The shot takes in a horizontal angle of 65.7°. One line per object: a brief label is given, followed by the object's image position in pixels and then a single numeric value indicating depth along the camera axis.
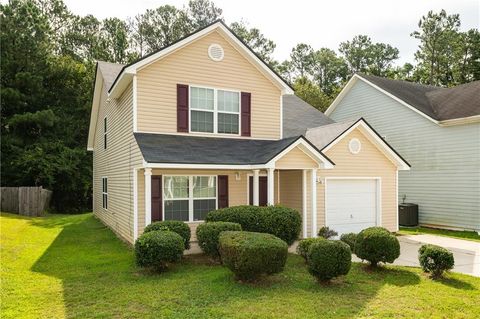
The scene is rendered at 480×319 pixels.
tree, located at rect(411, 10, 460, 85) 35.25
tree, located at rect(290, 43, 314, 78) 49.38
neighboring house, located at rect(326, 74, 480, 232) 15.88
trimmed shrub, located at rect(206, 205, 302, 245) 10.21
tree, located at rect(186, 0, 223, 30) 40.97
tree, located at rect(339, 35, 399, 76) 48.09
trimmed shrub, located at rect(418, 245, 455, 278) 8.12
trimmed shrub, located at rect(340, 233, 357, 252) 9.91
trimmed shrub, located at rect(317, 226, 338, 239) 12.62
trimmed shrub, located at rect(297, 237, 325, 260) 8.89
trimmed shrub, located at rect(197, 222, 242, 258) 8.99
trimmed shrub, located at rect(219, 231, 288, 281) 7.29
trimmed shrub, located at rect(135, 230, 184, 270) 8.16
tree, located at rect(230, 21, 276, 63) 41.78
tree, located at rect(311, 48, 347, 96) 48.00
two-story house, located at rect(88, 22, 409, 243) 11.35
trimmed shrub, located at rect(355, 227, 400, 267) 8.55
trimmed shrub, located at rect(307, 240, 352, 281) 7.41
